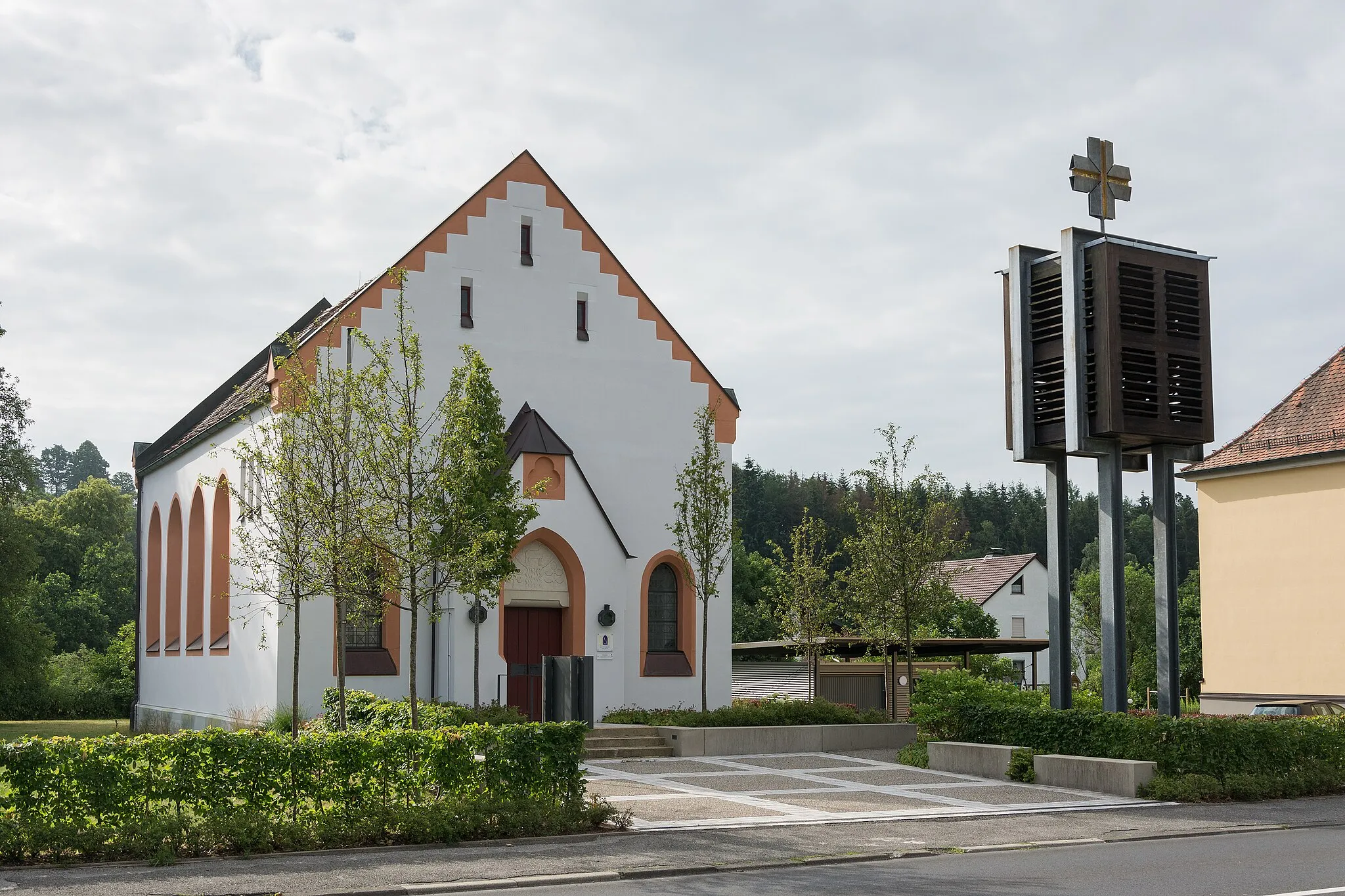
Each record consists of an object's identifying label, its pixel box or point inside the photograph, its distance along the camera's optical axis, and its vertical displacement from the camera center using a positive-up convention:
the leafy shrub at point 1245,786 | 17.47 -2.96
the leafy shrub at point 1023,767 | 19.64 -2.97
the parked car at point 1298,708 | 24.26 -2.75
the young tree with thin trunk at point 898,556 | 27.69 +0.27
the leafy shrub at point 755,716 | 25.36 -2.89
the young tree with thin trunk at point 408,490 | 16.31 +1.02
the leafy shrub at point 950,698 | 23.14 -2.43
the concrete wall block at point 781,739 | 24.12 -3.24
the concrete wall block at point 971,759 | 20.22 -3.02
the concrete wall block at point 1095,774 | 17.97 -2.89
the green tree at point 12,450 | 42.94 +3.99
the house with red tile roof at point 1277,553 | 30.17 +0.34
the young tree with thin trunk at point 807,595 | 32.09 -0.65
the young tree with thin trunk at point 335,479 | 16.64 +1.19
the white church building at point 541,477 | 26.84 +1.96
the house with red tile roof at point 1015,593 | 73.44 -1.41
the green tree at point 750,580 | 71.56 -0.65
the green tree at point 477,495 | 16.41 +1.02
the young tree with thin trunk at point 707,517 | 26.86 +1.07
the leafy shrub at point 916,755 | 22.28 -3.19
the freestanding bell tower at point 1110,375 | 19.30 +2.88
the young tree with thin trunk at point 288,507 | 17.12 +0.86
